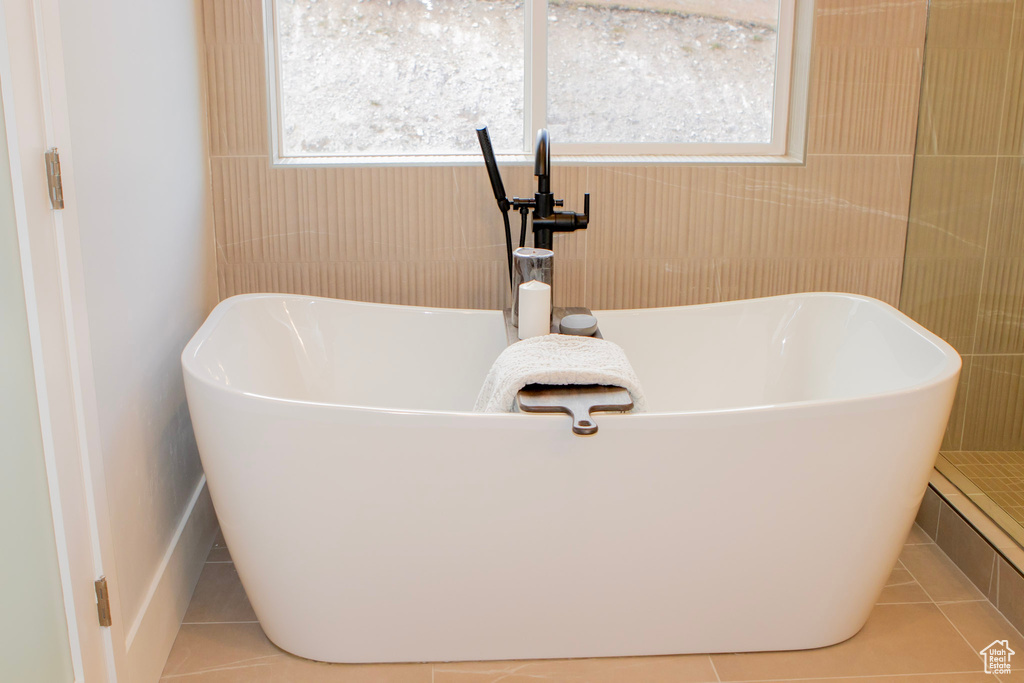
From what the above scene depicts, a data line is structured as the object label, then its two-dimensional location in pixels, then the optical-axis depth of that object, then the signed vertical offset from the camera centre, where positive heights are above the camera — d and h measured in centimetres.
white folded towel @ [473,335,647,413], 180 -47
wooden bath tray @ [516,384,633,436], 169 -51
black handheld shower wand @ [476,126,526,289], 230 -10
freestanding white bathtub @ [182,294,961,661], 169 -74
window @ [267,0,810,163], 254 +18
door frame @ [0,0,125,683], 135 -30
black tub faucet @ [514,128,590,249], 234 -21
